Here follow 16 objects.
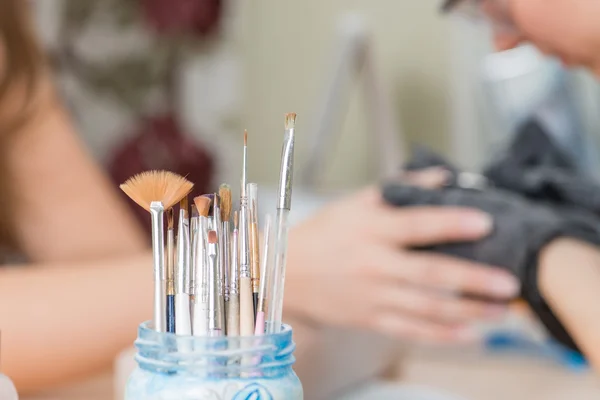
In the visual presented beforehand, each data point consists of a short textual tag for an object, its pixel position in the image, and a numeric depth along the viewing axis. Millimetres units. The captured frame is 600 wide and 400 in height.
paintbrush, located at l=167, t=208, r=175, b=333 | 643
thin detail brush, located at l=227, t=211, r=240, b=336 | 639
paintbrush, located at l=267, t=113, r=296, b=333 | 651
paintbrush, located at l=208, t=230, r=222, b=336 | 639
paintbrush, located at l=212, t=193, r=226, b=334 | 642
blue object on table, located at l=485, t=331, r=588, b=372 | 1148
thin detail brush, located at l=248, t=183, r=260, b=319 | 651
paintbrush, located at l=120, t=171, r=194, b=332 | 645
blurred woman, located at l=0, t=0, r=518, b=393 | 880
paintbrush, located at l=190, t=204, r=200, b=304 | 647
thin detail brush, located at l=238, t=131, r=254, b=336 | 641
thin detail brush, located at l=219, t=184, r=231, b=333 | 648
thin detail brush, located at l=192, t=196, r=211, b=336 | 639
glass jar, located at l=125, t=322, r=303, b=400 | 624
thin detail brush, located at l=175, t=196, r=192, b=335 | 640
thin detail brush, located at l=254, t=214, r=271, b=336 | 641
